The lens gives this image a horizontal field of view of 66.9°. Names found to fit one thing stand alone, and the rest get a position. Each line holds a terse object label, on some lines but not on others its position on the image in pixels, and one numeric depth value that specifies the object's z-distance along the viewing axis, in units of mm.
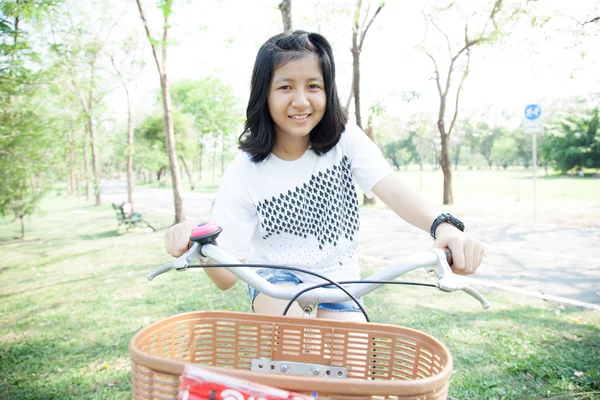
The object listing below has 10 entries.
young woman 1814
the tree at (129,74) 18484
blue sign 10594
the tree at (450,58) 12711
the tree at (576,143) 38219
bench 12789
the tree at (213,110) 39281
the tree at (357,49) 13696
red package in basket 881
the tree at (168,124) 11531
